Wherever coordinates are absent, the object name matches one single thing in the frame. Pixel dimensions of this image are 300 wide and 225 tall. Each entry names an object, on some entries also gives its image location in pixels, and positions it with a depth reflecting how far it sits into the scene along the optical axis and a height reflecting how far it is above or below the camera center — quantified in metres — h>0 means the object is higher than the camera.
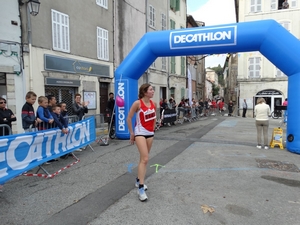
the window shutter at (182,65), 24.95 +3.69
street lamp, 8.52 +3.52
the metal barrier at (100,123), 8.74 -0.92
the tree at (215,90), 68.00 +2.65
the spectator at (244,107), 22.03 -0.84
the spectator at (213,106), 27.80 -0.86
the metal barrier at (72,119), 6.85 -0.58
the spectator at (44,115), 5.36 -0.35
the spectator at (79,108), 7.54 -0.27
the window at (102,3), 12.95 +5.57
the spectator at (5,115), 5.51 -0.37
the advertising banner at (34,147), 3.88 -1.00
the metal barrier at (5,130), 4.57 -0.64
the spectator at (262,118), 7.12 -0.60
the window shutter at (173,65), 22.61 +3.39
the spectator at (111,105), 9.30 -0.22
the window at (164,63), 20.75 +3.30
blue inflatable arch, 6.52 +1.62
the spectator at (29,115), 5.27 -0.35
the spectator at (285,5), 22.27 +9.14
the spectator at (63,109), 6.45 -0.27
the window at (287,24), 22.23 +7.26
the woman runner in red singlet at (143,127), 3.64 -0.45
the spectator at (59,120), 5.44 -0.48
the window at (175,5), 22.70 +9.54
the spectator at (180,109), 15.17 -0.67
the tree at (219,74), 100.67 +11.71
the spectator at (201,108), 21.15 -0.83
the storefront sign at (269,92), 23.28 +0.68
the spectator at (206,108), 23.26 -0.92
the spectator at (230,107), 22.92 -0.83
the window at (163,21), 20.63 +7.11
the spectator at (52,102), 6.33 -0.06
